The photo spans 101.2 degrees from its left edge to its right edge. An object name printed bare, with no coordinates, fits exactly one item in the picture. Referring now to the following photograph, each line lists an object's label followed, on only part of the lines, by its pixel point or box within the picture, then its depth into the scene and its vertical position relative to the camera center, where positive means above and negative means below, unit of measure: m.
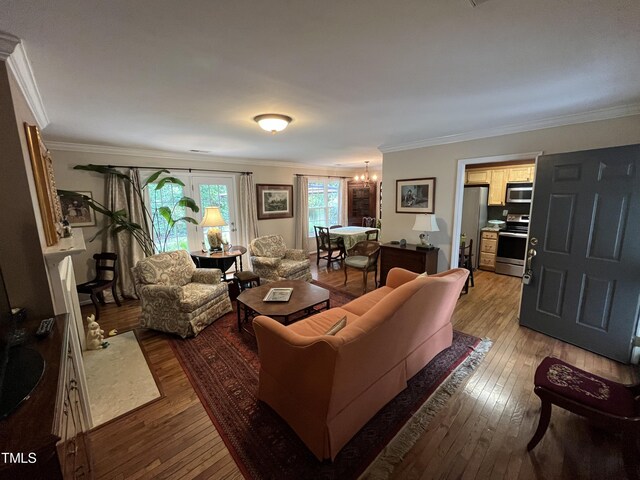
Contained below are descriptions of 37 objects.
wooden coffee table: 2.70 -1.07
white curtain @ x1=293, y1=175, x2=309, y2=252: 6.59 -0.21
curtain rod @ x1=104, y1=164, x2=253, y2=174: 4.27 +0.65
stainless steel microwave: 4.90 +0.13
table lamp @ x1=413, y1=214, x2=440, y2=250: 3.85 -0.35
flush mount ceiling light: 2.64 +0.83
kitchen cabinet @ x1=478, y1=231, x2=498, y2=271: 5.18 -0.99
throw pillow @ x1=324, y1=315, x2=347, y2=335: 1.73 -0.84
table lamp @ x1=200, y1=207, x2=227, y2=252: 4.34 -0.33
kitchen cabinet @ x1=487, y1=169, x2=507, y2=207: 5.16 +0.24
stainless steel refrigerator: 5.07 -0.22
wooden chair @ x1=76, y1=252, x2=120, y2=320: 3.69 -1.04
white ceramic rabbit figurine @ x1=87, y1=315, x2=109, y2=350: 2.81 -1.41
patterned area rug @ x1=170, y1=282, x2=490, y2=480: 1.60 -1.57
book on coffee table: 2.88 -1.03
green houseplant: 3.89 -0.21
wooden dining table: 5.81 -0.74
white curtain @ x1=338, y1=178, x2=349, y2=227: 7.75 -0.03
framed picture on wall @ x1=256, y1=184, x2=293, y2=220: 6.00 +0.05
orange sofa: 1.47 -1.04
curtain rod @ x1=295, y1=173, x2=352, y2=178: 6.56 +0.71
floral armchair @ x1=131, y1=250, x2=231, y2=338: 2.97 -1.08
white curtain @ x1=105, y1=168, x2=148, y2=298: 4.18 -0.55
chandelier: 7.13 +0.68
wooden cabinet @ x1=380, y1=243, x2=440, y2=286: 3.89 -0.89
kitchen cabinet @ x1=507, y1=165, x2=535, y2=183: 4.83 +0.48
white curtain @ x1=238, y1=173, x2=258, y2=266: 5.62 -0.16
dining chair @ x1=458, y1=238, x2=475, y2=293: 4.30 -1.01
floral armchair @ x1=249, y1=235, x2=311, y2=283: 4.32 -0.99
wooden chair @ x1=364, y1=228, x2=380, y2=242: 5.88 -0.74
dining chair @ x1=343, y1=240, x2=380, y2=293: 4.39 -0.97
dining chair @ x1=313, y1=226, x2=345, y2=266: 5.85 -0.92
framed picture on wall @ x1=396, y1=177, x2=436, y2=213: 4.05 +0.09
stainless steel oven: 4.88 -0.88
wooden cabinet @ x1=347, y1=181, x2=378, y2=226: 7.85 +0.02
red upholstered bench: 1.39 -1.16
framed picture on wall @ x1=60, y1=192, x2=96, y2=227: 3.82 -0.06
